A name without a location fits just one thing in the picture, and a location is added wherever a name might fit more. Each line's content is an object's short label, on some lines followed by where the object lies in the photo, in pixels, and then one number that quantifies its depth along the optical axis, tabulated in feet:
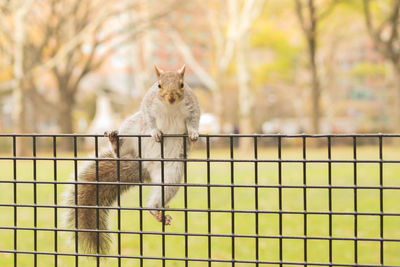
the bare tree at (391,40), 53.11
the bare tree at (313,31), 57.00
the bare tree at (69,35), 50.90
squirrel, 6.44
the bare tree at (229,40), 55.16
